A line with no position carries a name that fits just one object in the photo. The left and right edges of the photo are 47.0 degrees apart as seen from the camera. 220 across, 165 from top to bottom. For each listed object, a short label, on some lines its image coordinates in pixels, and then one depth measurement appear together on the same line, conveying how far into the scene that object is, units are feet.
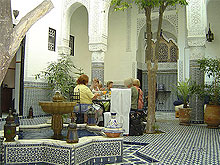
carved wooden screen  37.55
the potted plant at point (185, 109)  21.70
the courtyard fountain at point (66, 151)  8.79
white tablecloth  15.15
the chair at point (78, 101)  16.39
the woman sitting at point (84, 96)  16.62
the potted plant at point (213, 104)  19.69
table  17.63
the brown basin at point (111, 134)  10.46
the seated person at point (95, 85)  20.75
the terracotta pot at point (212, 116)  19.65
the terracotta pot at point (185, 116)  21.71
